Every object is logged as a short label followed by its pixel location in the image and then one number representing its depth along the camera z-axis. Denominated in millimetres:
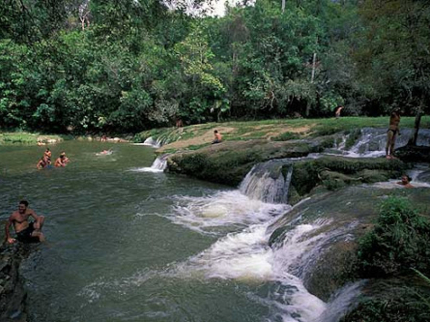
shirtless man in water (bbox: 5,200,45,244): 8070
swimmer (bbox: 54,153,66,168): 17250
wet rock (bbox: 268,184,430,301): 5430
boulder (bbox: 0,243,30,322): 4863
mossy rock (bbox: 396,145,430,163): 11914
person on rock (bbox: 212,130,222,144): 18703
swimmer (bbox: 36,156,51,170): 16625
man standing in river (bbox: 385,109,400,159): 11969
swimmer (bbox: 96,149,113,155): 21955
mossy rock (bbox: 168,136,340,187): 13562
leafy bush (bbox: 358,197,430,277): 4766
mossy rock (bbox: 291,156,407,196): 9938
